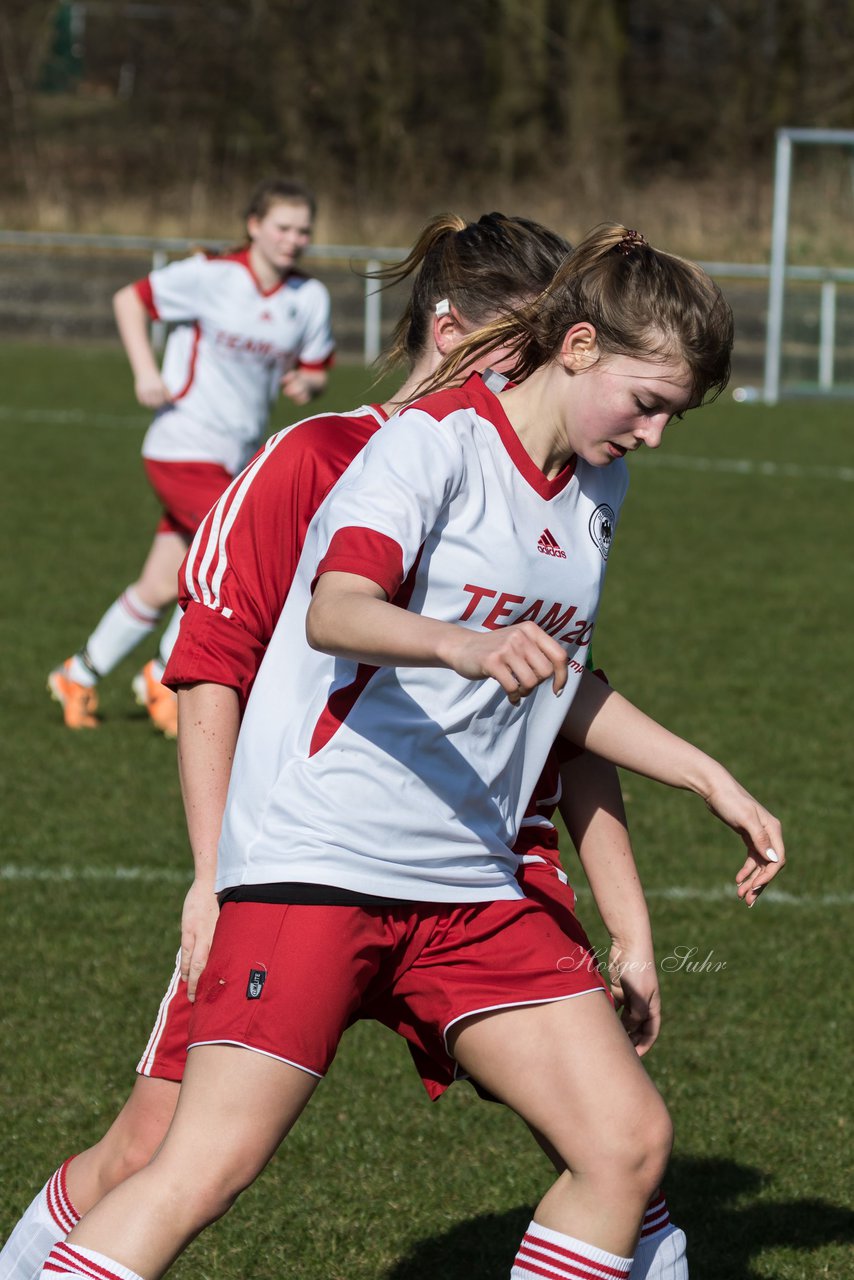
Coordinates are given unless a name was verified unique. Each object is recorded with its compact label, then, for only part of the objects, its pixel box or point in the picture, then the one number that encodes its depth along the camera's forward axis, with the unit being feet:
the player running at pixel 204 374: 48.14
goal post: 129.59
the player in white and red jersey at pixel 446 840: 15.40
